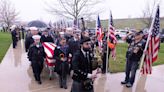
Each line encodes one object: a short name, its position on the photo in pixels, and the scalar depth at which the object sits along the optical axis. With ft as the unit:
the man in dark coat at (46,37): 14.18
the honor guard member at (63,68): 10.54
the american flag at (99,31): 14.97
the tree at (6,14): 82.39
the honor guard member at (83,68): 6.45
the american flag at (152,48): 9.94
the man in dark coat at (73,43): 11.16
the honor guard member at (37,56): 11.09
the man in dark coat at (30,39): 13.21
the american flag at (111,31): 12.63
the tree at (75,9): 39.08
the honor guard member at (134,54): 10.20
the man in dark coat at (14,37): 25.12
